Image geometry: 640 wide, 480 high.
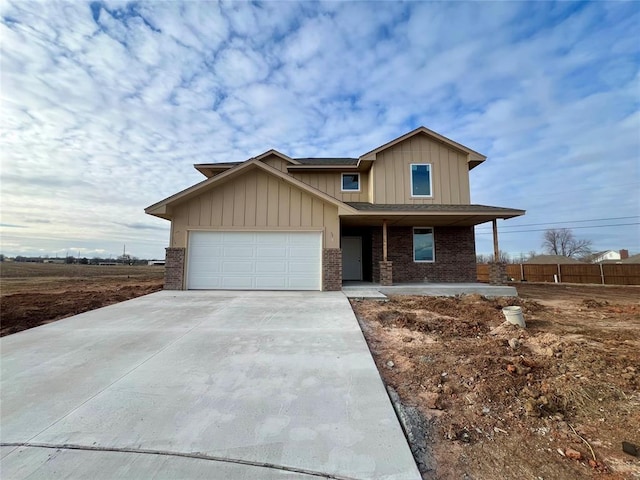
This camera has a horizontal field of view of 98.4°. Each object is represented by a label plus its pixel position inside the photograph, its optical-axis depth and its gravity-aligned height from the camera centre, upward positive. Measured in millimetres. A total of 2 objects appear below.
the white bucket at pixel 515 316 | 5363 -909
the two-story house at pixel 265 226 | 9812 +1549
